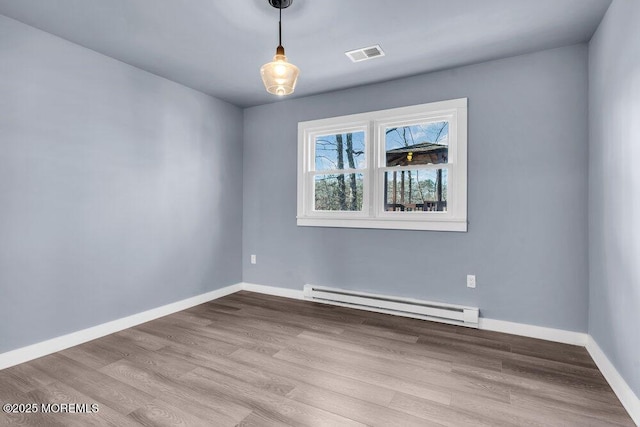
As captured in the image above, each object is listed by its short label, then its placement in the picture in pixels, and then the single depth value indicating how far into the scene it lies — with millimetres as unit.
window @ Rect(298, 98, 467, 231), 3330
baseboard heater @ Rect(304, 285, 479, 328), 3181
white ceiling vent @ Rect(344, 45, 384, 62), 2880
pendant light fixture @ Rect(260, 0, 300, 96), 1911
